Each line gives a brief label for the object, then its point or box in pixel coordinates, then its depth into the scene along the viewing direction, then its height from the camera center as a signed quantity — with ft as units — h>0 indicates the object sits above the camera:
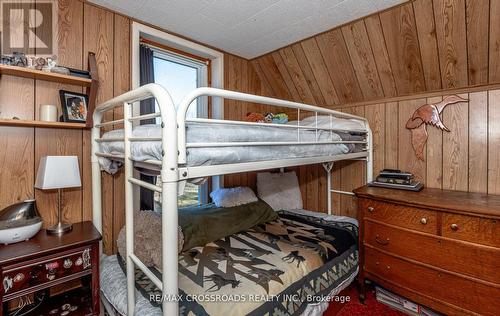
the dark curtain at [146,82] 6.77 +2.00
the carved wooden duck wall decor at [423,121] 6.55 +0.92
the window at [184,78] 7.64 +2.57
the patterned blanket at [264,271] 3.92 -2.27
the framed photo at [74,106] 5.24 +1.07
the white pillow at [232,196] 7.69 -1.38
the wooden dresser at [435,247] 4.36 -1.90
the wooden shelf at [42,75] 4.41 +1.57
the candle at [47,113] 4.94 +0.85
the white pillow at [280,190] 8.95 -1.36
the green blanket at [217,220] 5.91 -1.83
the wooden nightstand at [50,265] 3.81 -1.88
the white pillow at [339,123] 6.63 +0.91
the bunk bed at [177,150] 2.97 +0.07
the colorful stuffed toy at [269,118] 6.58 +1.02
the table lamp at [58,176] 4.64 -0.42
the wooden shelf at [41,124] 4.41 +0.60
